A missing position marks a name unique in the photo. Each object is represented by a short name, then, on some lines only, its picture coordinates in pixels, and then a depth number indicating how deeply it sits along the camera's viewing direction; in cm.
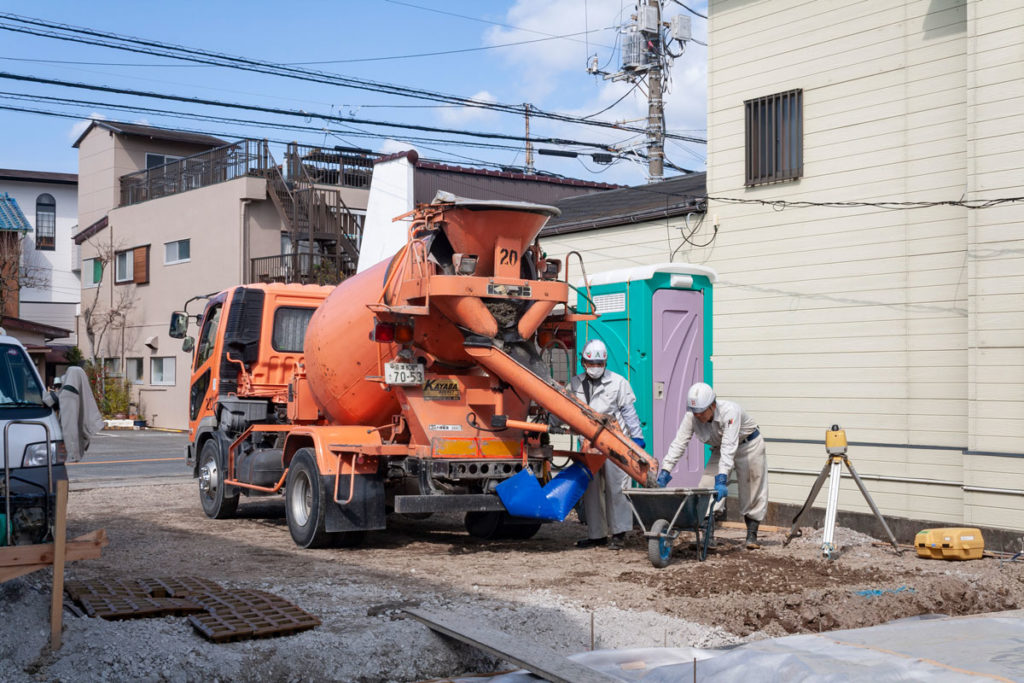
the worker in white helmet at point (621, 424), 1070
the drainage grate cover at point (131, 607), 668
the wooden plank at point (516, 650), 540
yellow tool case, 978
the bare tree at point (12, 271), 4356
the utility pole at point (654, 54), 3347
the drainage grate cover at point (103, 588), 732
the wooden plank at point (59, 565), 590
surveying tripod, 1010
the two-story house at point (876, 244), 1038
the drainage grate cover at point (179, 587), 745
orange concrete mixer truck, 956
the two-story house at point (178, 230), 3156
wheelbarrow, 921
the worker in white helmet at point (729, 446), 1026
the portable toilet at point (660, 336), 1235
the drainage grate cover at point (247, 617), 637
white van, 745
